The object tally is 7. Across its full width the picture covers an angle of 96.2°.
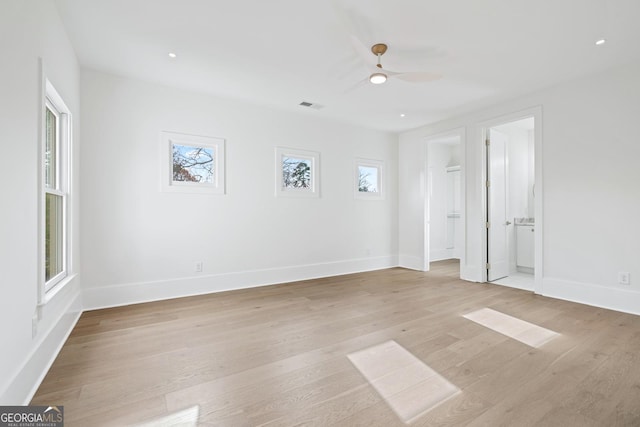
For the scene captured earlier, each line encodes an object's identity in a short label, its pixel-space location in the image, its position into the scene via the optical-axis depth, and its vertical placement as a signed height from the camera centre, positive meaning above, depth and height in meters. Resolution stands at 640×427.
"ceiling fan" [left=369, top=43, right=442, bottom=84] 2.73 +1.32
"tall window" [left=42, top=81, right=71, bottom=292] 2.54 +0.26
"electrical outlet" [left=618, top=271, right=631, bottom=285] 3.32 -0.78
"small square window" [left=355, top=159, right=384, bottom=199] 5.78 +0.70
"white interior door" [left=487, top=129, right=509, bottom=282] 4.87 +0.07
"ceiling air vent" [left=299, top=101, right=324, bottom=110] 4.53 +1.73
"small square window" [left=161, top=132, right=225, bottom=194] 3.90 +0.71
